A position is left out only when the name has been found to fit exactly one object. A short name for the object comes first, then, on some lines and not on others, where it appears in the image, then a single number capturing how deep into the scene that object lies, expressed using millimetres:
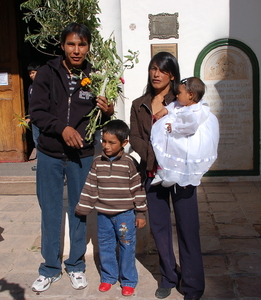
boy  3014
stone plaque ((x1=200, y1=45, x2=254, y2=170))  6156
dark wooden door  7375
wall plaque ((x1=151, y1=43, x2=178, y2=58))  6062
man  2982
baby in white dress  2637
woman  2842
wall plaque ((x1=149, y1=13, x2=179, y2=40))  5996
